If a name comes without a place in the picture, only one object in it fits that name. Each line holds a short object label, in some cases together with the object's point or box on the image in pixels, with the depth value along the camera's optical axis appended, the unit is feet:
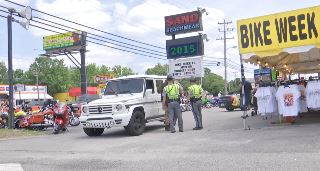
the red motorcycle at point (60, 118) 57.03
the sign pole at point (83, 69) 166.20
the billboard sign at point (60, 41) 196.13
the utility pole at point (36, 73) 313.16
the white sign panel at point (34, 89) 264.72
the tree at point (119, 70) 407.13
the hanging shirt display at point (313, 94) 45.78
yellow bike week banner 42.09
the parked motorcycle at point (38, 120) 61.11
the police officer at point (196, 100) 48.77
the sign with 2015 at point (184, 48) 94.63
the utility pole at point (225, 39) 218.79
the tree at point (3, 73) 372.99
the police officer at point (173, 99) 47.44
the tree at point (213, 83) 412.16
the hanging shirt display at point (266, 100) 47.70
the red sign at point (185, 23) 109.90
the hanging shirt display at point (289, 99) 45.55
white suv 45.39
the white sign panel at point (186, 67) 94.99
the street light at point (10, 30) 61.21
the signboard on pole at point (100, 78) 204.69
